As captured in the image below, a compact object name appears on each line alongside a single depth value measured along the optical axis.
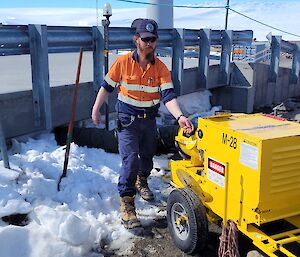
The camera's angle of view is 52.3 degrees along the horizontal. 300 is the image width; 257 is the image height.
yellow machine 2.28
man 3.09
